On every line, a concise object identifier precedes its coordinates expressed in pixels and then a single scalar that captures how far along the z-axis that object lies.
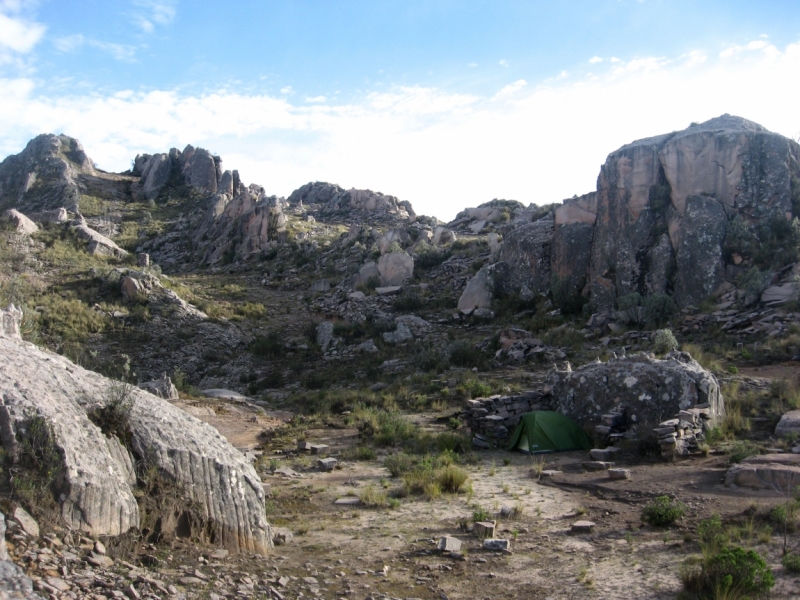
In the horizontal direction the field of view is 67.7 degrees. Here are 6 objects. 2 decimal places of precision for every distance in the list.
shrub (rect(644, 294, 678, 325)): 18.77
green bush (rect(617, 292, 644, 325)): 19.22
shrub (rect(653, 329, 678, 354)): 15.29
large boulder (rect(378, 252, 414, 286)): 28.19
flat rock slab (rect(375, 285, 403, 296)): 26.80
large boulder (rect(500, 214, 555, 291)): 24.02
